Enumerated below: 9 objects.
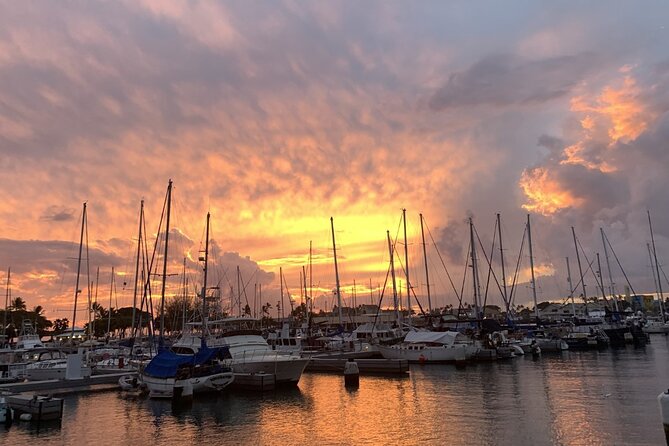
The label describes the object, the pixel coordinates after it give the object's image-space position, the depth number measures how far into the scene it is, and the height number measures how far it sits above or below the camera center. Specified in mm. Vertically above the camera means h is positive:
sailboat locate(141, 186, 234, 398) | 34906 -2672
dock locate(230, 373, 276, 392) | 37906 -3633
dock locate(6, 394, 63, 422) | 27531 -3455
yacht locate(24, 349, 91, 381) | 42019 -2445
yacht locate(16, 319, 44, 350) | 66681 -61
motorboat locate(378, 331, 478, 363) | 56656 -2712
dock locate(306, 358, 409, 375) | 46344 -3692
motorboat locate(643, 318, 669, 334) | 112125 -2991
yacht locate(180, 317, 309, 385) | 39656 -1711
